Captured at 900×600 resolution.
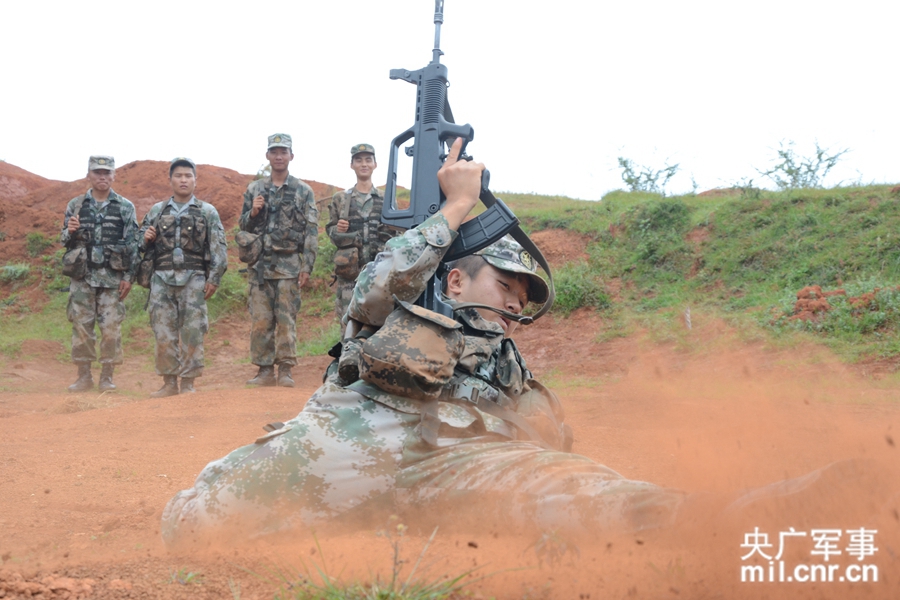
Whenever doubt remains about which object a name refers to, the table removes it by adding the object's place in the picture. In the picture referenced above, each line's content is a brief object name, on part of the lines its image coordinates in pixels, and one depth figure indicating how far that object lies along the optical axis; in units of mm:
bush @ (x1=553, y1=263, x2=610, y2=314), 11156
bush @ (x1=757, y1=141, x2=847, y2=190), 12789
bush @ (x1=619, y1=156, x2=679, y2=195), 14953
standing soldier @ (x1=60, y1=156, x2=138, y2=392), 8461
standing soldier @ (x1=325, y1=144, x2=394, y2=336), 8578
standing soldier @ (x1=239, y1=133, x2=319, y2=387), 8125
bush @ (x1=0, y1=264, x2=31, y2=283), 16078
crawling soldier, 2246
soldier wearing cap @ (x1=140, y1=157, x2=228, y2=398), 7801
